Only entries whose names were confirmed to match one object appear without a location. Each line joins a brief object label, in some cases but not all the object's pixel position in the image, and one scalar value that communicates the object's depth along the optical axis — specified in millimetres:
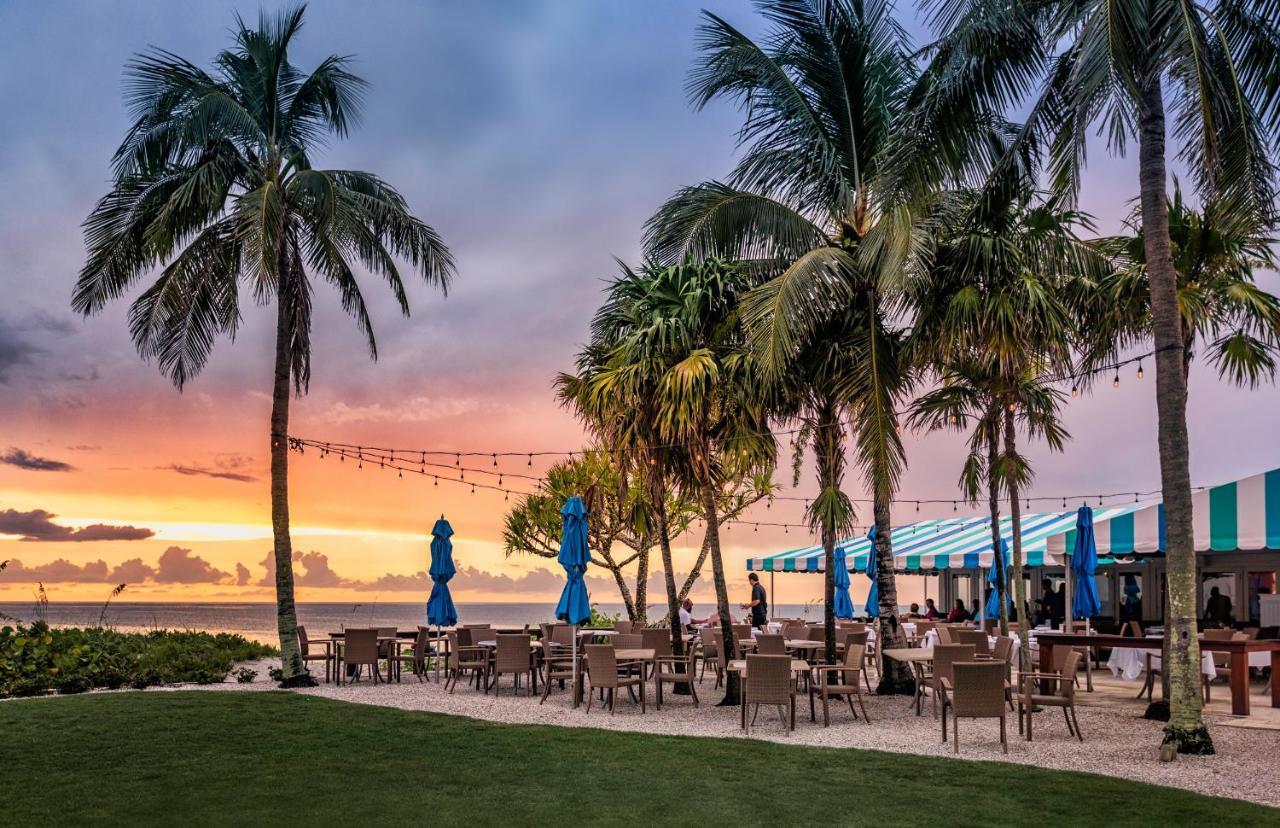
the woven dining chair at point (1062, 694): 10875
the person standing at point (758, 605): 22859
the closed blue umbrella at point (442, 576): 18266
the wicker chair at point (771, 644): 14445
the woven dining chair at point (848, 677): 12375
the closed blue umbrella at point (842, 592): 23125
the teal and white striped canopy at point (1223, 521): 16938
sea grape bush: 15297
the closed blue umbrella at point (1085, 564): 17828
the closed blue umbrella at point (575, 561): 14711
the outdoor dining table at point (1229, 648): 12844
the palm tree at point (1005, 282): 13758
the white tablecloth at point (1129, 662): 16969
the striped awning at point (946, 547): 22266
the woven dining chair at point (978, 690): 10289
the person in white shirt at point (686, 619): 21628
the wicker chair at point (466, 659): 16094
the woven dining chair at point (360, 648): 16297
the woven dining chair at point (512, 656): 15094
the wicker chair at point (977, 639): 14750
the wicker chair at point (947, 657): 12099
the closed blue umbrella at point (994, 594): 21097
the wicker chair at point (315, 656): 17473
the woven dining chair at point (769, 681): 11625
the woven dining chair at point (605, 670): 13125
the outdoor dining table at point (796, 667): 12589
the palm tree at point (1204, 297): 12859
